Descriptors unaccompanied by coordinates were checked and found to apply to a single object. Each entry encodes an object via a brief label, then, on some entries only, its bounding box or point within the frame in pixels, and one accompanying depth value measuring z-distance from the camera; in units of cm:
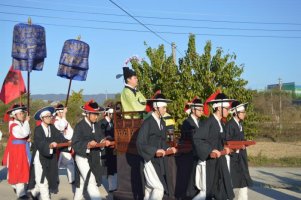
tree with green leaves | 1392
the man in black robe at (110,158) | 915
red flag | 1056
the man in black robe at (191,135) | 652
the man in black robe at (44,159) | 812
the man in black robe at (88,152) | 757
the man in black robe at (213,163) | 626
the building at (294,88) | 6534
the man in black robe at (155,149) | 654
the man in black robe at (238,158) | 751
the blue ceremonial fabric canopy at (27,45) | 912
